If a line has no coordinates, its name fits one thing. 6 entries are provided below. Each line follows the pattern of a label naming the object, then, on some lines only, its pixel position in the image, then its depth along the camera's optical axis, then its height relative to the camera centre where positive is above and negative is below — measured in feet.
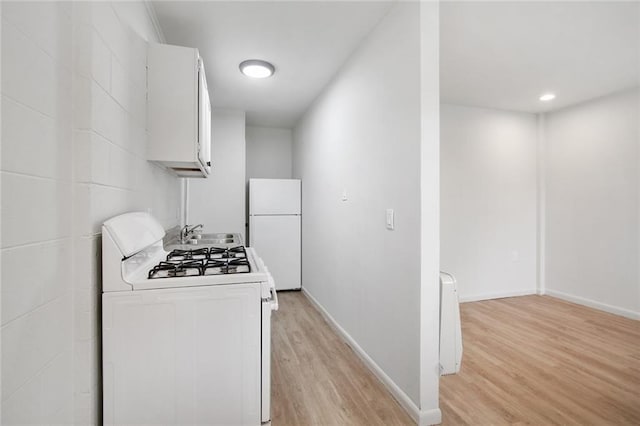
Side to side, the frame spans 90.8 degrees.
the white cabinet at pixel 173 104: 6.09 +2.15
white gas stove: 4.12 -1.72
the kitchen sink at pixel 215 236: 10.29 -0.76
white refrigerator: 13.98 -0.56
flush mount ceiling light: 8.97 +4.25
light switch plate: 6.57 -0.12
